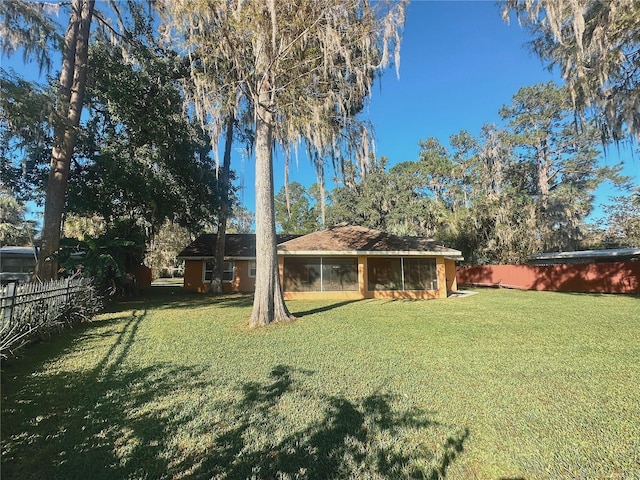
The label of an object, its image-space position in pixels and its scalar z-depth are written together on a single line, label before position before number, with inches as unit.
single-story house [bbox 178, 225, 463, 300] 554.6
